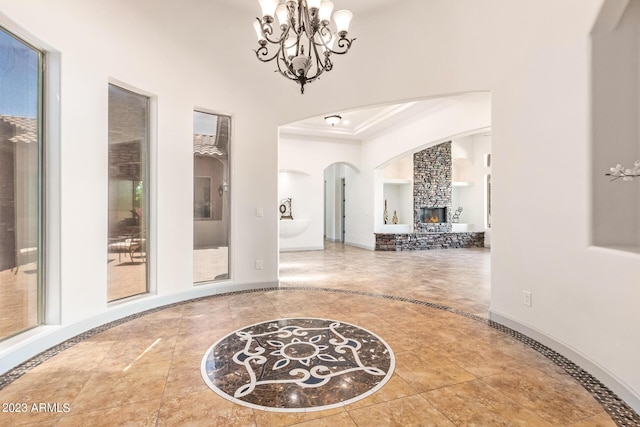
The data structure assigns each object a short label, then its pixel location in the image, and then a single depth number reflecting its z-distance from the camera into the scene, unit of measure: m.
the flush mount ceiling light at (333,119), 6.92
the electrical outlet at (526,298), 2.85
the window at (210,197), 4.13
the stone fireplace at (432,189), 9.84
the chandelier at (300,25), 2.62
